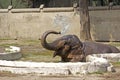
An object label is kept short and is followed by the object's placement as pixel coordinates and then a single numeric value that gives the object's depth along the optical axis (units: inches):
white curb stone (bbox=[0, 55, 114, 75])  394.0
